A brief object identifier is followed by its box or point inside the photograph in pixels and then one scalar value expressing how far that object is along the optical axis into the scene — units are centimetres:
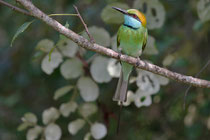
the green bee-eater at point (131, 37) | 470
